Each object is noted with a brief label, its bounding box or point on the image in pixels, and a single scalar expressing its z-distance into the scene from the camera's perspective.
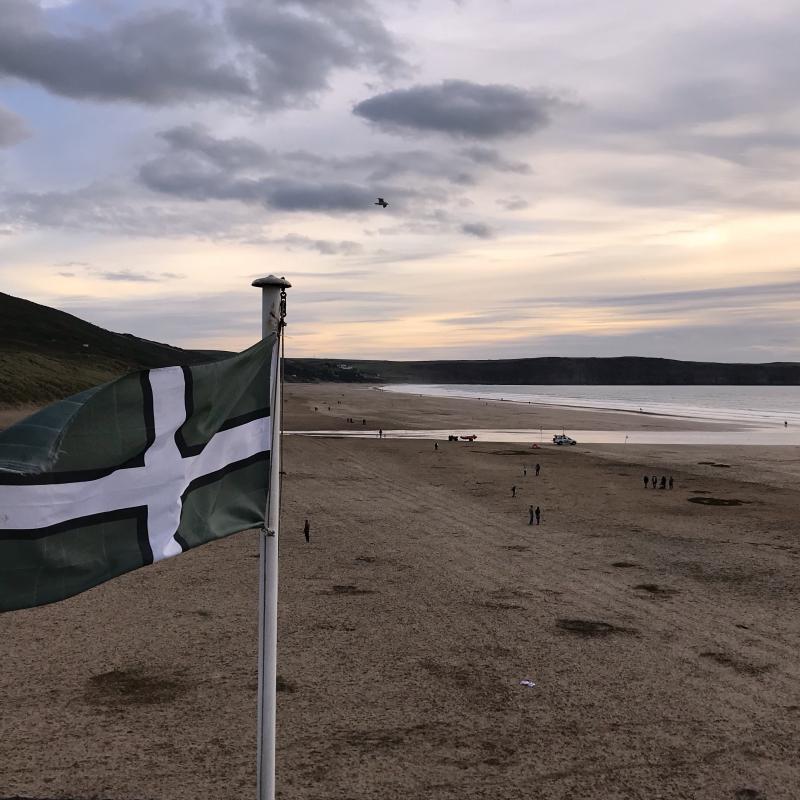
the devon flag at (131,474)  6.01
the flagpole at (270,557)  7.08
